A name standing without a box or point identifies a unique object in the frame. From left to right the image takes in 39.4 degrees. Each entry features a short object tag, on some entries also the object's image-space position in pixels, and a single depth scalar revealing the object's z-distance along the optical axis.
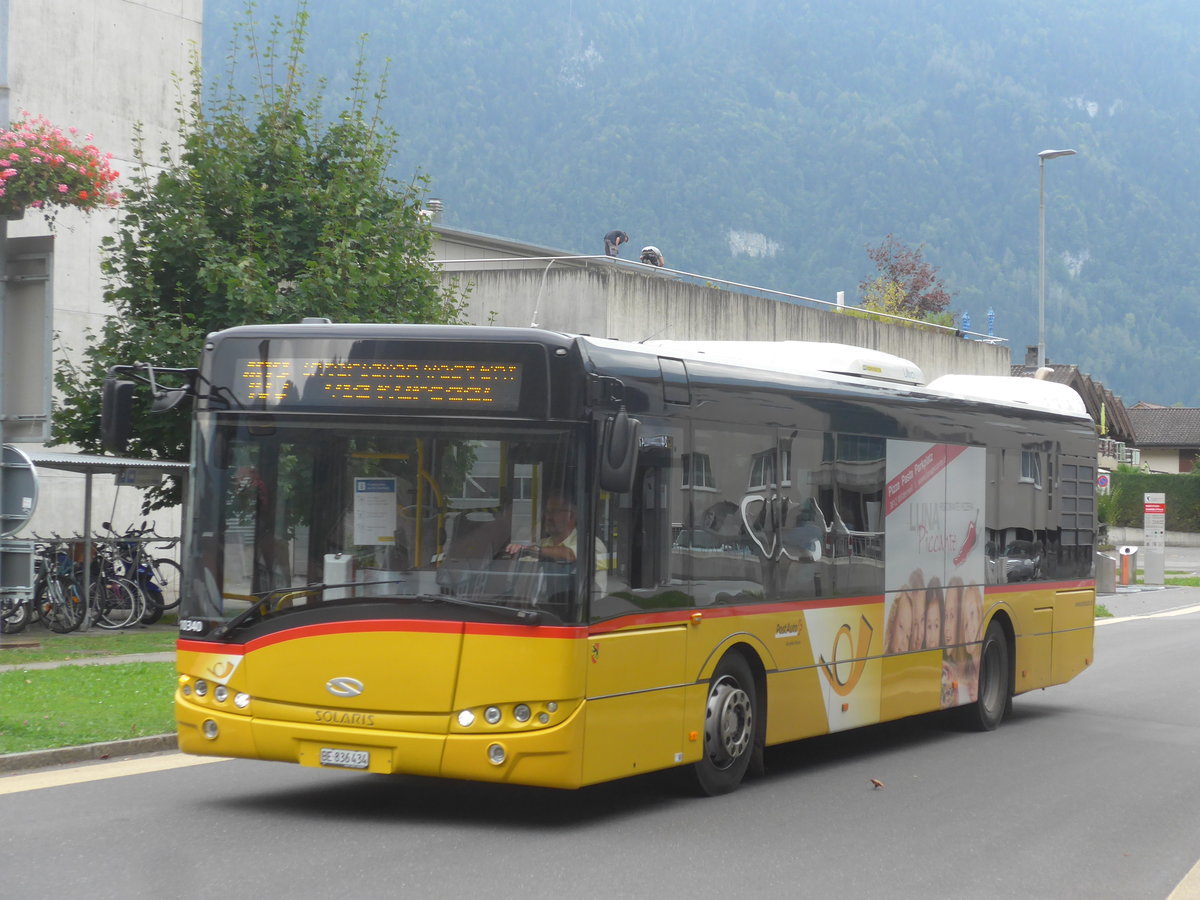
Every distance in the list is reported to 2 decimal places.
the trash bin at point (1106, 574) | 40.62
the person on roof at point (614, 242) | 28.31
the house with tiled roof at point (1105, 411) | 76.81
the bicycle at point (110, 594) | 21.64
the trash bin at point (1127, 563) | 44.53
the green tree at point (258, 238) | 21.33
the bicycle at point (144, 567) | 22.20
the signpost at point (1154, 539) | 44.53
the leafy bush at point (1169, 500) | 77.56
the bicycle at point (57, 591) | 20.83
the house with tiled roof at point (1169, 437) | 108.94
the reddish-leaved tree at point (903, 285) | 69.81
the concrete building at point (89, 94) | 26.81
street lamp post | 42.12
